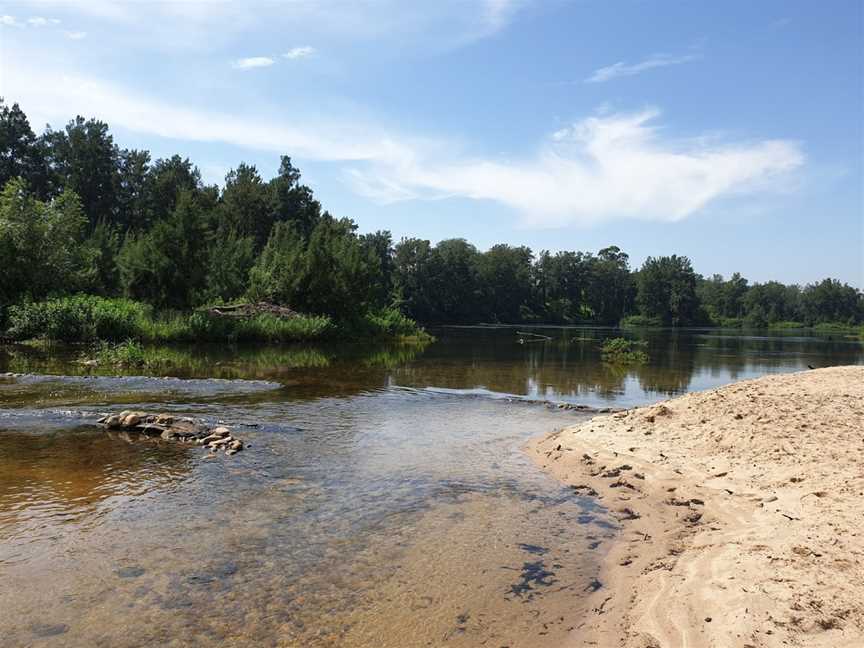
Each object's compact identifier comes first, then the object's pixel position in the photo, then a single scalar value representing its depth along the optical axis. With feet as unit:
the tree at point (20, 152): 271.49
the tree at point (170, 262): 137.59
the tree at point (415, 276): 401.90
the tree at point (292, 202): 291.17
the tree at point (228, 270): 173.00
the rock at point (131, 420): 48.06
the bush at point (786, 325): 521.08
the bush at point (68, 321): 112.98
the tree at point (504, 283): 476.13
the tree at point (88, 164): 279.08
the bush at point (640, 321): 497.29
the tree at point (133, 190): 287.07
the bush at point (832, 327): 447.18
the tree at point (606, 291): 539.29
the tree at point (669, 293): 515.50
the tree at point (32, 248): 127.65
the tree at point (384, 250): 365.73
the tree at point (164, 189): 284.61
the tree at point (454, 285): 424.87
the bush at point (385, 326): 186.22
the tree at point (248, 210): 277.64
